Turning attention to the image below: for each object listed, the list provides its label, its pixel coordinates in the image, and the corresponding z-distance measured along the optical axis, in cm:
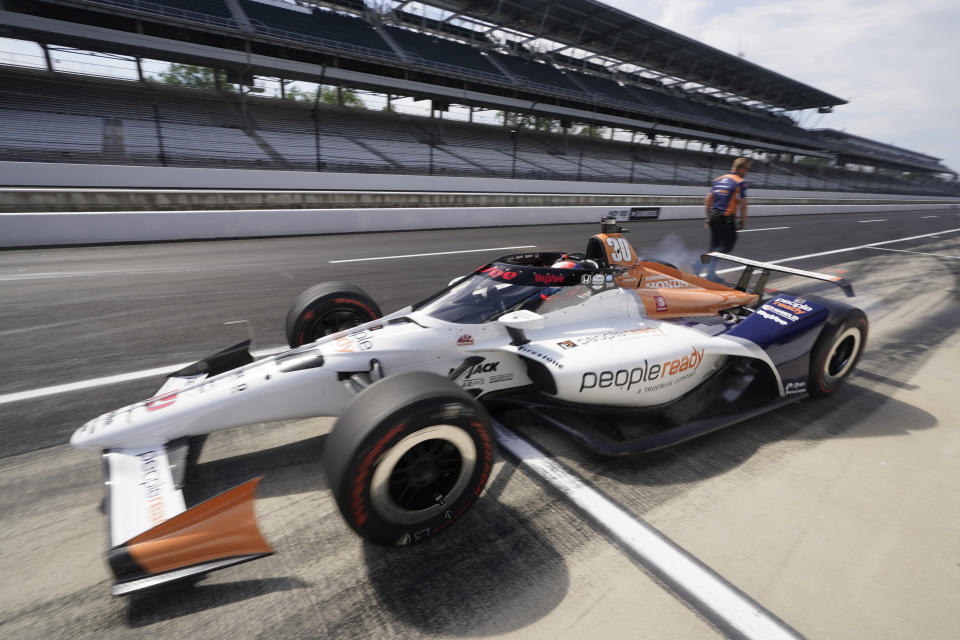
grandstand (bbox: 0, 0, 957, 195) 1916
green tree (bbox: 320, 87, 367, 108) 3107
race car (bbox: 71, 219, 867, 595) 192
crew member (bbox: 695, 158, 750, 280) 676
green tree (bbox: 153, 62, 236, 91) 2638
